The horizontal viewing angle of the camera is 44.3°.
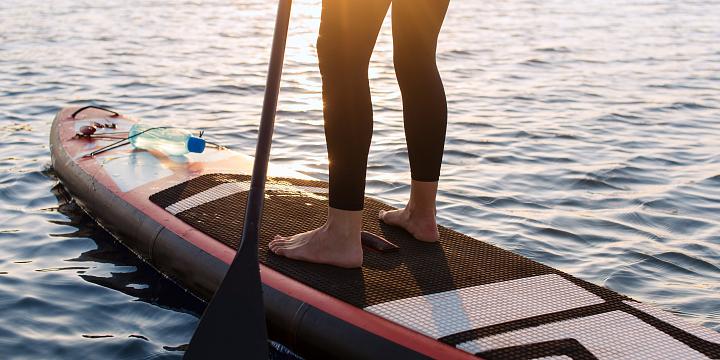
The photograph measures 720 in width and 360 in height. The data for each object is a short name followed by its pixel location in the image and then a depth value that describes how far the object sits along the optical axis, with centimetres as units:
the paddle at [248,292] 254
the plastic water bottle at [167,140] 448
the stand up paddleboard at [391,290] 260
